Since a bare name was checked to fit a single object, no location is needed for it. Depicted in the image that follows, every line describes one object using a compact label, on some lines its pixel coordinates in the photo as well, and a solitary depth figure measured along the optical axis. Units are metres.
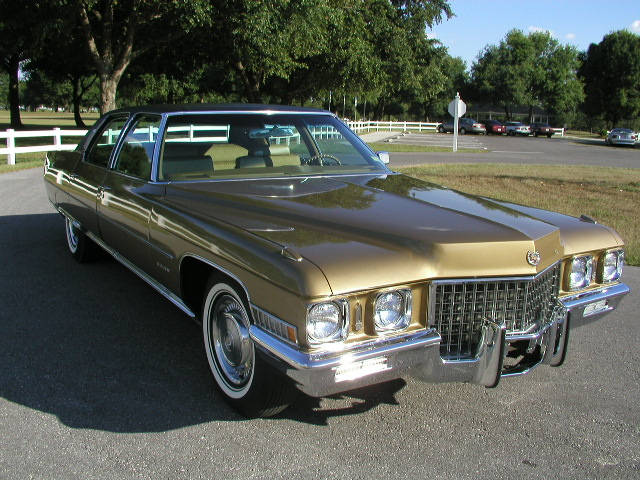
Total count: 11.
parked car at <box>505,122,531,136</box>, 51.84
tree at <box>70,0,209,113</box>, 17.61
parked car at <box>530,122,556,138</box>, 51.84
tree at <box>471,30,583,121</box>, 72.31
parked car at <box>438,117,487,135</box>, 50.59
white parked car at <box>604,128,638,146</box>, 37.81
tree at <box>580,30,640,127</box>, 62.12
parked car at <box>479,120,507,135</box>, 52.38
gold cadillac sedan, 2.53
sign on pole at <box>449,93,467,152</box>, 22.77
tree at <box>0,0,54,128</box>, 18.02
